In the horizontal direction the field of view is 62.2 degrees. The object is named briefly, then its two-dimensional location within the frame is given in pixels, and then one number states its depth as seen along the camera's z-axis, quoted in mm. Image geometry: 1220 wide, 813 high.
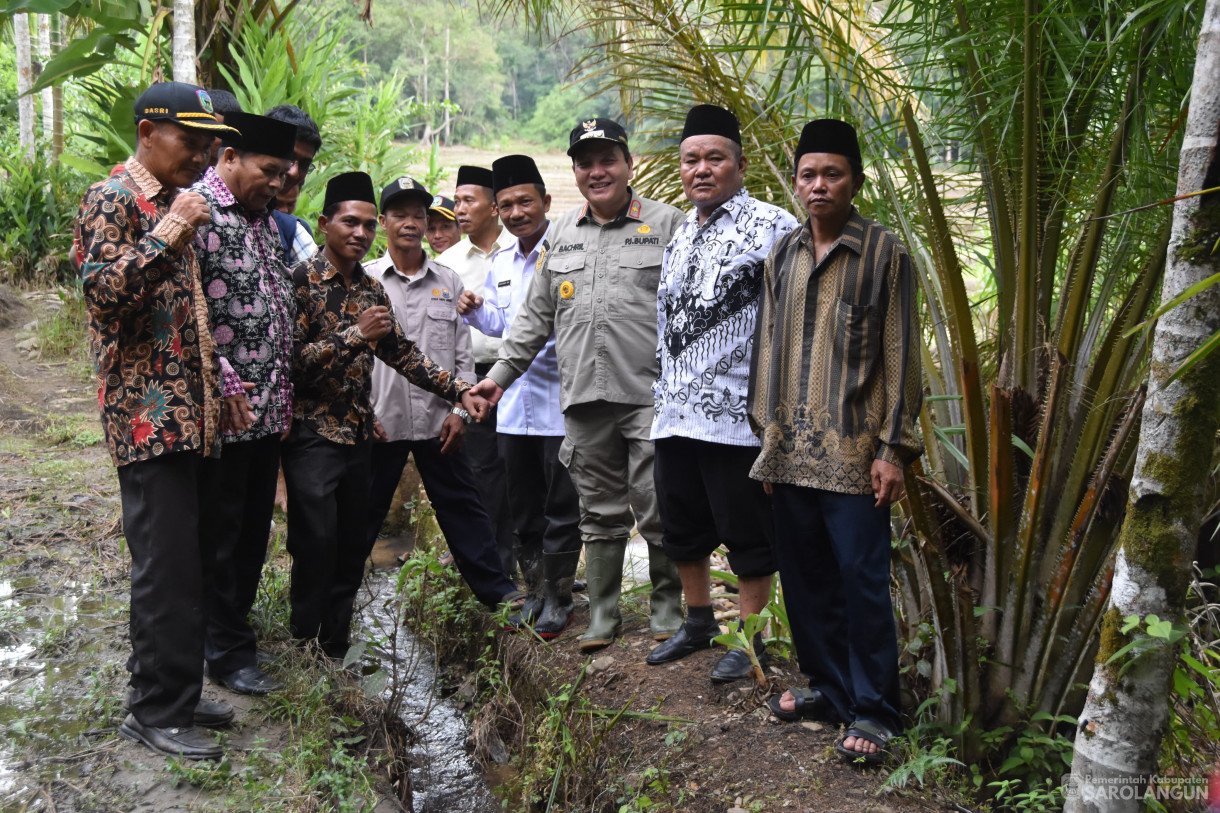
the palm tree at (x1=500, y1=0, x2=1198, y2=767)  2945
